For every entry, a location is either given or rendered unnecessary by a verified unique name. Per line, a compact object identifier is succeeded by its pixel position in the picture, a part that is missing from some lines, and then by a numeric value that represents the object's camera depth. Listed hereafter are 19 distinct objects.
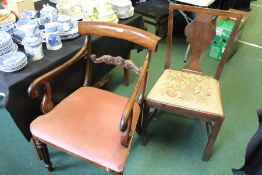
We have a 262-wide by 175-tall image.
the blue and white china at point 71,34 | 1.30
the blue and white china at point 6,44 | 1.08
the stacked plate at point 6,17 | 1.28
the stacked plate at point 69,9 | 1.42
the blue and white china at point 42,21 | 1.30
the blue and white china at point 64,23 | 1.29
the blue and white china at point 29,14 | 1.32
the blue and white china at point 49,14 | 1.33
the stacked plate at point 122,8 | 1.56
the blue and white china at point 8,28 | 1.24
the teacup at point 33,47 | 1.10
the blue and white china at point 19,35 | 1.20
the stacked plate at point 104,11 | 1.42
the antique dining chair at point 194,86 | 1.22
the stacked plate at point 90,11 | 1.43
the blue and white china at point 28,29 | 1.17
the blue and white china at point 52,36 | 1.19
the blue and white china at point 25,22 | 1.24
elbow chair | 0.96
